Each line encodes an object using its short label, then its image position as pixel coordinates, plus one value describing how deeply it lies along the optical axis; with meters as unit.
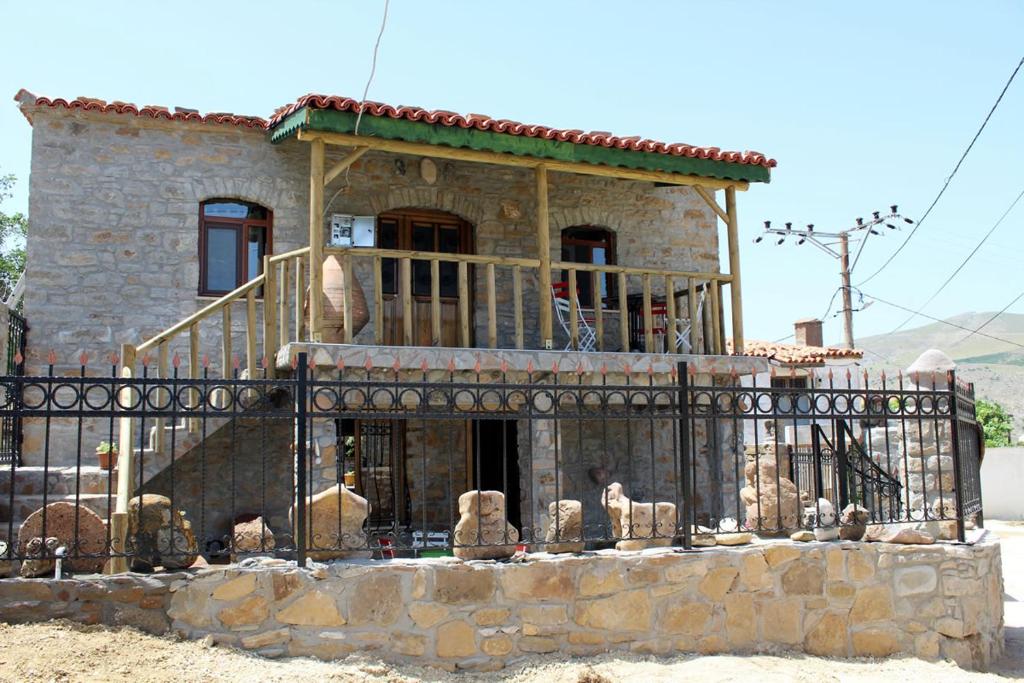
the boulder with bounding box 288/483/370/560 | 5.34
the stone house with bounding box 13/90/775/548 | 9.15
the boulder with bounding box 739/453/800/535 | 6.21
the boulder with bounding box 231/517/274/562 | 5.12
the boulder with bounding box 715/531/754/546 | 6.04
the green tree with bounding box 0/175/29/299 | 19.44
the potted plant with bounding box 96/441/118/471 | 8.16
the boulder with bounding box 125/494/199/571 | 5.01
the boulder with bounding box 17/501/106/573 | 5.00
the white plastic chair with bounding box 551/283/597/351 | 10.99
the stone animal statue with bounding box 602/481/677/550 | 5.86
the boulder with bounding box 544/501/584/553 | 5.68
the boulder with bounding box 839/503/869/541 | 6.35
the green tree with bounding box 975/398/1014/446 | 22.73
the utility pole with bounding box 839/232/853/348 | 24.62
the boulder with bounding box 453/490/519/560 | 5.48
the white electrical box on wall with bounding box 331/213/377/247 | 11.00
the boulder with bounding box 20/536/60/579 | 4.83
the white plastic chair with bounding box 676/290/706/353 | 11.16
